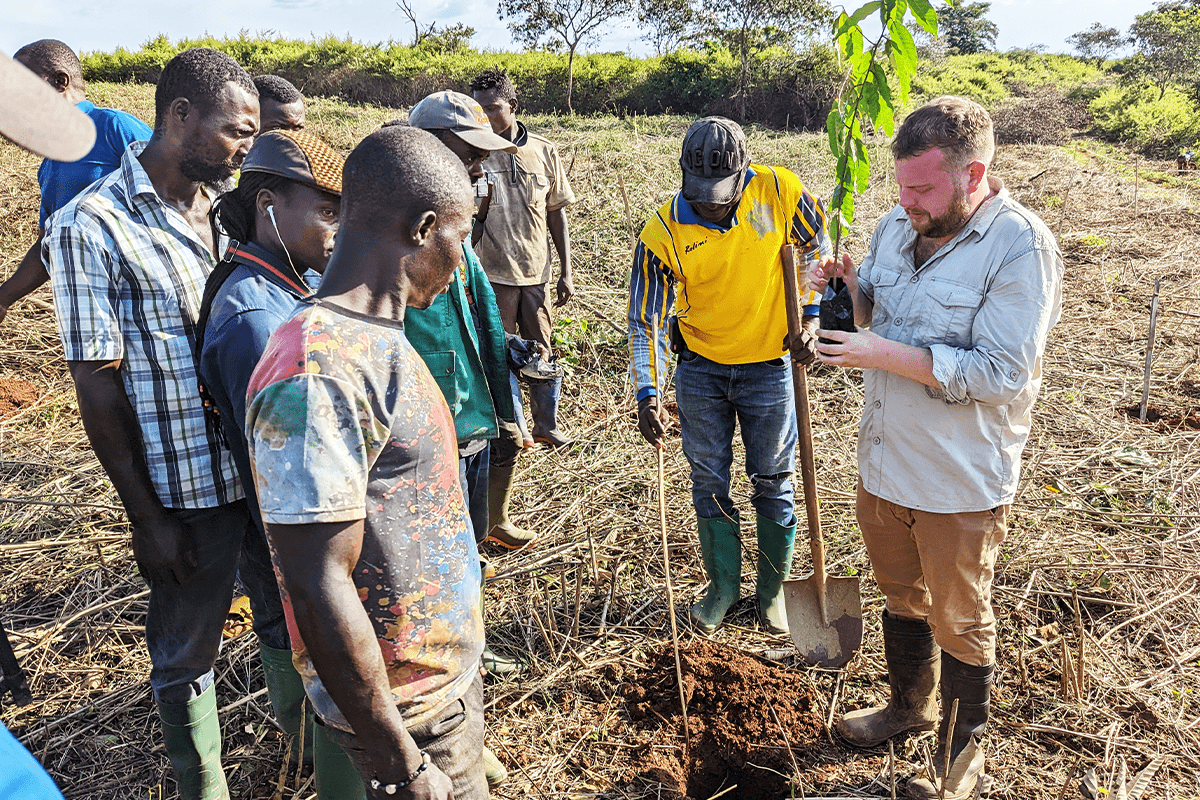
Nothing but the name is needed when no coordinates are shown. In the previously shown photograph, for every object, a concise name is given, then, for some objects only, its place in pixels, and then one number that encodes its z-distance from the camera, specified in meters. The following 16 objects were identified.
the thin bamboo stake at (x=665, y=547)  2.44
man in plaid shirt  2.10
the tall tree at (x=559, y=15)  22.84
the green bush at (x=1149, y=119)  15.88
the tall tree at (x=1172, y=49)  22.66
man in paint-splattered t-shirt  1.23
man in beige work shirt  4.48
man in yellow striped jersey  3.10
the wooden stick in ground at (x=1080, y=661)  2.66
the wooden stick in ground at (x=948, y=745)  2.12
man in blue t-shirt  3.37
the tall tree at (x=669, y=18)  23.92
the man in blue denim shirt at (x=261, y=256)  1.85
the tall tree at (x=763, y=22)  22.17
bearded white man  2.15
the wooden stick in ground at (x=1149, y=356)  4.72
